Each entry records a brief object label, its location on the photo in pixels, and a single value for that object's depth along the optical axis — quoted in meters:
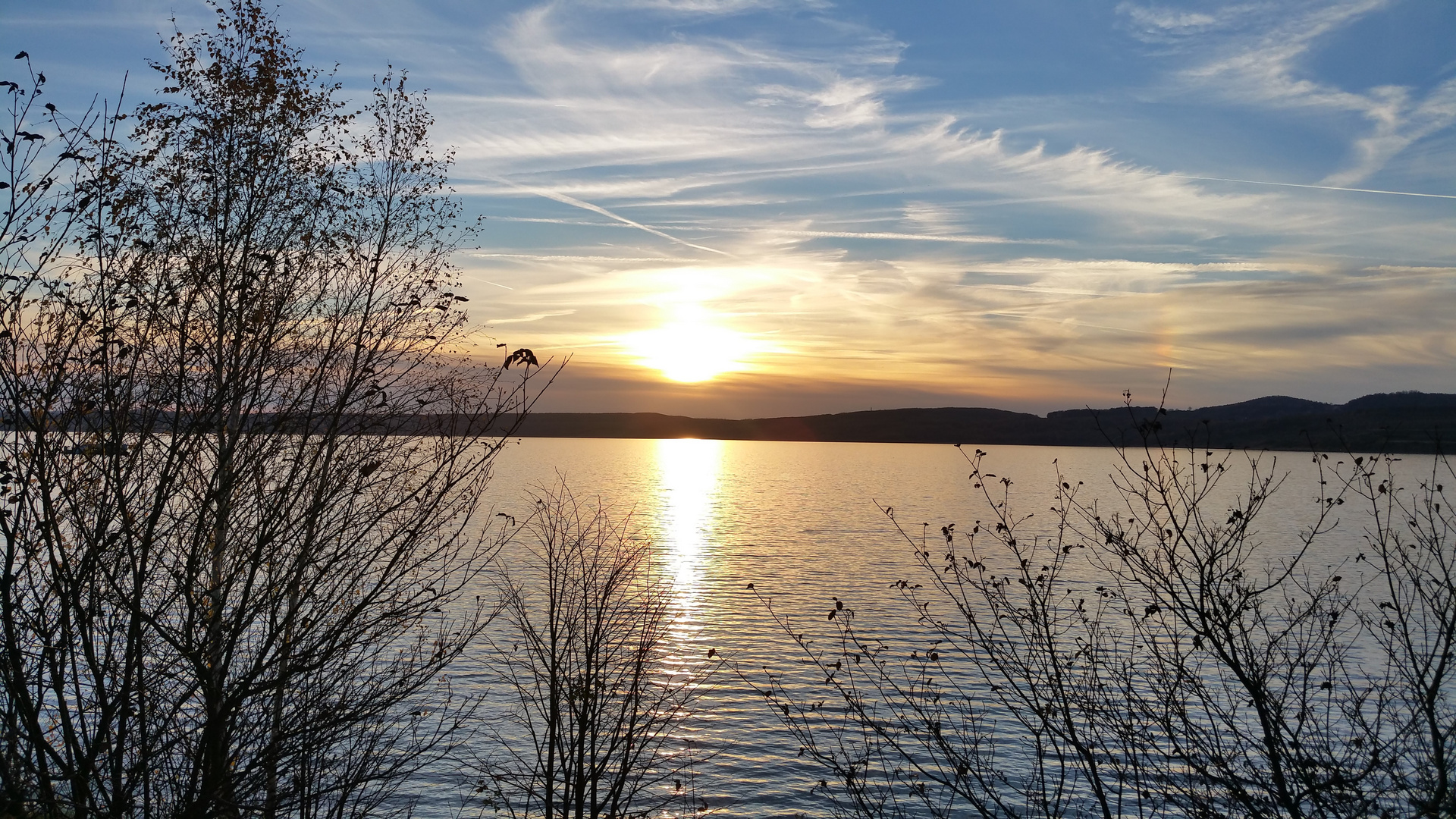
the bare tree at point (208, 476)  8.02
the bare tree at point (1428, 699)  7.40
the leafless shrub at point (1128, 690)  8.20
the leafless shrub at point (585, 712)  14.09
